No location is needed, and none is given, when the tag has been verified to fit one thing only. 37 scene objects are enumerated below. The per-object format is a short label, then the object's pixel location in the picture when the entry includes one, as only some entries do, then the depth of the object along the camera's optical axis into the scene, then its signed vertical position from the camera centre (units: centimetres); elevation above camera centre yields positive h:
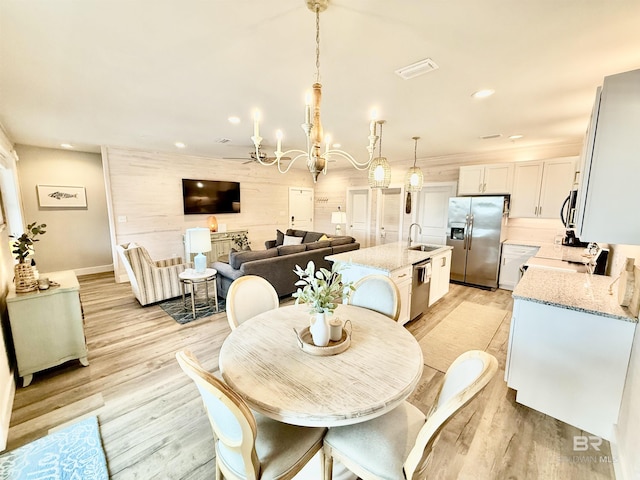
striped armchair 364 -103
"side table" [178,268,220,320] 349 -97
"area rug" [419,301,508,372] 269 -151
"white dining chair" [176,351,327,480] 94 -104
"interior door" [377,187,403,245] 655 -17
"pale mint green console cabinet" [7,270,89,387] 217 -108
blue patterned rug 147 -153
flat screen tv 577 +26
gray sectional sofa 374 -86
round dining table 101 -79
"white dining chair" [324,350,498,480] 93 -104
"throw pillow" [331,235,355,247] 497 -64
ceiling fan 604 +118
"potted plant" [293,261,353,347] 139 -49
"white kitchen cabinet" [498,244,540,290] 447 -94
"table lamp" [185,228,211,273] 337 -44
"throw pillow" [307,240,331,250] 455 -66
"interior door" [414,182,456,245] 569 -2
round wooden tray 137 -76
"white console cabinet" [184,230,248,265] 589 -89
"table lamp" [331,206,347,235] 654 -25
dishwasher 325 -102
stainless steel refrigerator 451 -51
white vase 140 -67
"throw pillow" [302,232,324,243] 568 -64
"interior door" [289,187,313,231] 783 +0
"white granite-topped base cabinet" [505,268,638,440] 163 -98
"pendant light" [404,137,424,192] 351 +41
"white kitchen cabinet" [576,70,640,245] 129 +24
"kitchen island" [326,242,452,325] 293 -68
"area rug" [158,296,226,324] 348 -149
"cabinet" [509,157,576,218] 413 +39
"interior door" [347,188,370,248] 718 -16
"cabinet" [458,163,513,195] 463 +57
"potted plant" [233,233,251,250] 634 -83
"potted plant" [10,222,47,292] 223 -53
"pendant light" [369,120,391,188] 288 +41
